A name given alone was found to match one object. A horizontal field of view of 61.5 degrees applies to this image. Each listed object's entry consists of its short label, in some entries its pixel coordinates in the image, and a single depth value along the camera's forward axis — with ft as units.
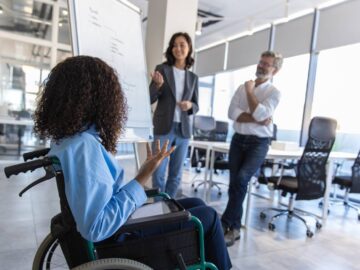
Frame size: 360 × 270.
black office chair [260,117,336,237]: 9.07
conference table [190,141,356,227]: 9.32
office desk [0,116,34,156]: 15.67
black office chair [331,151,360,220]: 11.25
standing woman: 7.65
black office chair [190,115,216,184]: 14.42
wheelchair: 2.85
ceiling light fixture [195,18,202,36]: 16.94
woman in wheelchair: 2.80
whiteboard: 5.22
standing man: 7.53
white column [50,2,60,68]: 17.33
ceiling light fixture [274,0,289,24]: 14.83
